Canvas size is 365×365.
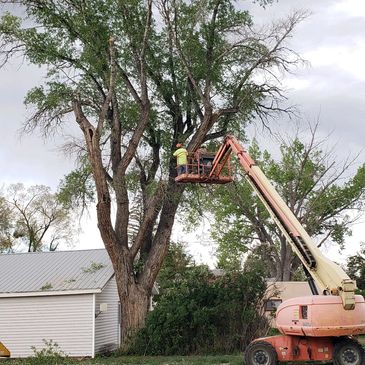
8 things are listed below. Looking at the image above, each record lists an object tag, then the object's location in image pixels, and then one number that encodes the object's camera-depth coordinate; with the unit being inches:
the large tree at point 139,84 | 871.7
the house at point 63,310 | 959.0
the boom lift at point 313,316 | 508.1
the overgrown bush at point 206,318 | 832.9
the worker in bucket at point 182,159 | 696.4
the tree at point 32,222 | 2215.8
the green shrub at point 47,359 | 658.2
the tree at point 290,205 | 1844.2
